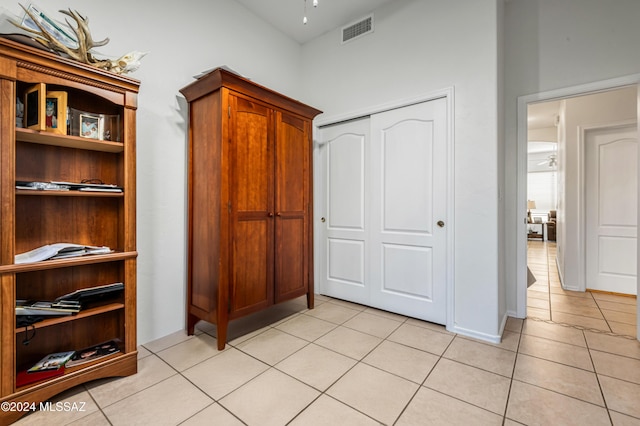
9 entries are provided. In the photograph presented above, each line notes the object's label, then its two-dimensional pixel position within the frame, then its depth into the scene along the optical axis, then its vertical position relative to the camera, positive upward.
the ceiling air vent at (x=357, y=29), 3.07 +2.09
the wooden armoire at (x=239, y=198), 2.18 +0.12
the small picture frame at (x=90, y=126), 1.76 +0.56
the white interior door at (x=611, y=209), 3.55 +0.02
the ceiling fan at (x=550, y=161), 8.76 +1.69
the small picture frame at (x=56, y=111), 1.60 +0.59
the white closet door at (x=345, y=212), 3.20 -0.01
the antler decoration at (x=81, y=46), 1.49 +0.96
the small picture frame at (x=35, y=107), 1.51 +0.59
